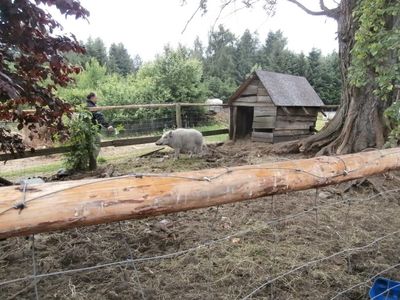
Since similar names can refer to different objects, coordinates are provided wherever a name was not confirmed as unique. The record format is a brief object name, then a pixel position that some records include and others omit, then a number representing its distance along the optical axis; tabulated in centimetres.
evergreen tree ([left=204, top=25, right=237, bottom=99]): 2732
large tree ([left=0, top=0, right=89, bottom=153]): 248
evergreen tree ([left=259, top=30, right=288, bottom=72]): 2585
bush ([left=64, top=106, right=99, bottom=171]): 627
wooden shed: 896
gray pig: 765
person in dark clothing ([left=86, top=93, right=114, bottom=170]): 654
